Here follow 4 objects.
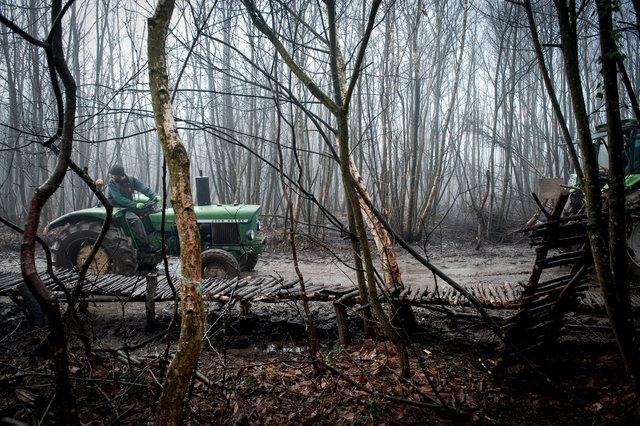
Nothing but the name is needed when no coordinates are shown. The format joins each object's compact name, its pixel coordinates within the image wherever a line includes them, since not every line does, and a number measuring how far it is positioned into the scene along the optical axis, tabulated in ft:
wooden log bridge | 11.07
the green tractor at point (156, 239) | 18.53
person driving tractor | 18.35
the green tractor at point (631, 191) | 15.47
